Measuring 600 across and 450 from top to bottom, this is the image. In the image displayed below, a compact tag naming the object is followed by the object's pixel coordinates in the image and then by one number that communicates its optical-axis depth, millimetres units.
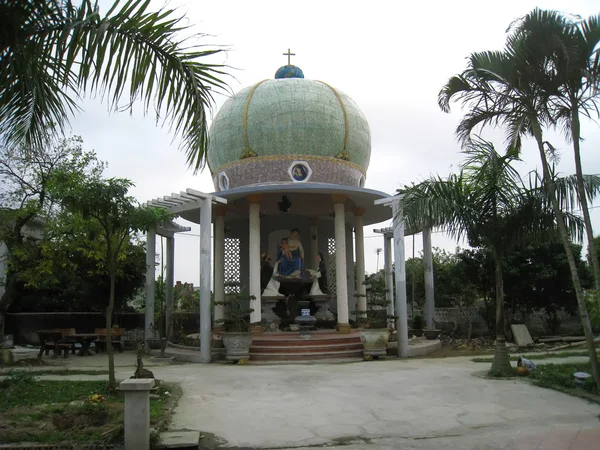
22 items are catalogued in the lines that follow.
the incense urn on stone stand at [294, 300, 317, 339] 14164
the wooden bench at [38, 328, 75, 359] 13703
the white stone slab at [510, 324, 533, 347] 15320
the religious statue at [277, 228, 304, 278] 17156
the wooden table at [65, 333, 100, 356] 14776
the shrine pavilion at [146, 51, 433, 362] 14922
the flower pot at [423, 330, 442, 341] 16469
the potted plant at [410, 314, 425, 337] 17467
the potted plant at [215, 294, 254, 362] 12719
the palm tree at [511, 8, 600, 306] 7688
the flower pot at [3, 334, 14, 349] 16559
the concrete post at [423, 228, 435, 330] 17016
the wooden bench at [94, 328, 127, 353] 15680
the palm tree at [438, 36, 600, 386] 8172
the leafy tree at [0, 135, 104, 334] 13875
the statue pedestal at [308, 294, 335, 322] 17125
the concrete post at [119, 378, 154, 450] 5074
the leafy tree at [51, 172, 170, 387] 8148
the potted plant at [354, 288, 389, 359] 13047
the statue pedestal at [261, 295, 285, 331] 16442
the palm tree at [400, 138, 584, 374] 9336
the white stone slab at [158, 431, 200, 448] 5285
